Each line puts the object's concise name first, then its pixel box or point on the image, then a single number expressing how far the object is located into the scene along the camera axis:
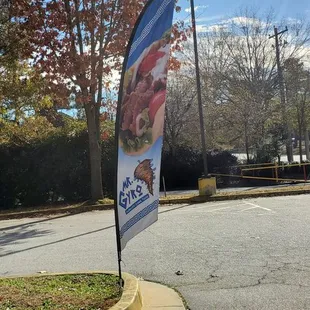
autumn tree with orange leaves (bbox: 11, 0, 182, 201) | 14.52
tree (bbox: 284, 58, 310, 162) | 31.92
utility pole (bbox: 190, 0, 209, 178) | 16.41
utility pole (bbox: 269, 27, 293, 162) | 31.02
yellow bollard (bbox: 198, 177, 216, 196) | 15.63
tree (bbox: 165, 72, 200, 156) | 27.75
